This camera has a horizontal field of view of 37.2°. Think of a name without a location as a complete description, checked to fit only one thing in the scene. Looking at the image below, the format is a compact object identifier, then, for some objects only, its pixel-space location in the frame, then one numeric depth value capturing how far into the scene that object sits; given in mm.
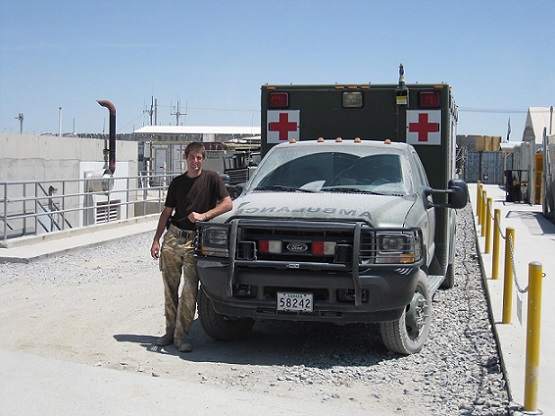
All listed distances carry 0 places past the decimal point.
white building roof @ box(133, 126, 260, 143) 67188
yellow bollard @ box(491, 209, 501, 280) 11852
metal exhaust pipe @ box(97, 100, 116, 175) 29281
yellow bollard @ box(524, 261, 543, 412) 5594
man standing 7551
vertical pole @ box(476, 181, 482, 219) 22462
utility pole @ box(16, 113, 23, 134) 98062
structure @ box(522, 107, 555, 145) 42562
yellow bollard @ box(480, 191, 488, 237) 18016
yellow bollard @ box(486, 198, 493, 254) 14928
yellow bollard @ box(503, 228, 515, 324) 8508
